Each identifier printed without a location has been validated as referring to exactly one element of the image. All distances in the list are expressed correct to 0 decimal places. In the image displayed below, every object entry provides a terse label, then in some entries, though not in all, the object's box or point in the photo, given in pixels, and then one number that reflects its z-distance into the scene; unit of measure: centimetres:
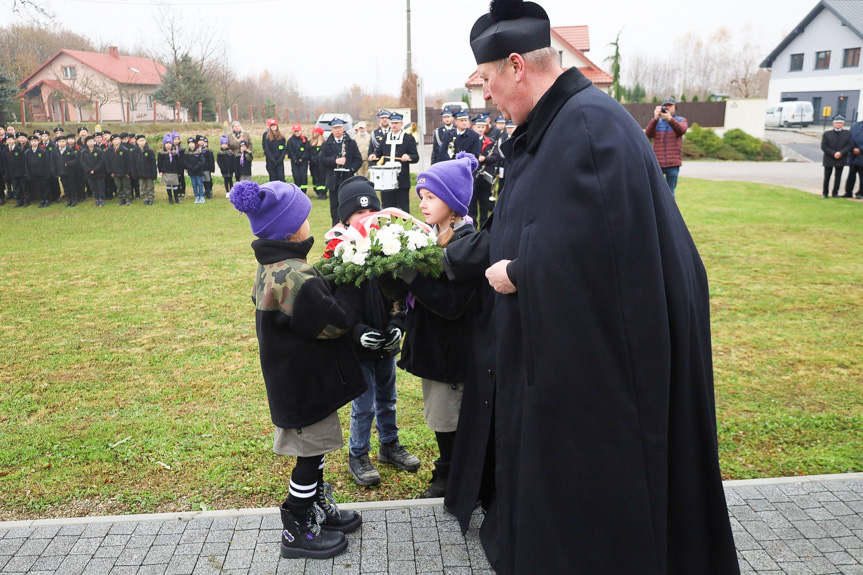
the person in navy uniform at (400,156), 1406
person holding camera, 1243
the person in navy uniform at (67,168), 1894
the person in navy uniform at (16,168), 1897
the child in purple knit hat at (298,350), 313
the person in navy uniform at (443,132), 1433
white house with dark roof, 5081
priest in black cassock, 222
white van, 4684
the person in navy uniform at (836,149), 1673
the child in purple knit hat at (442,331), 355
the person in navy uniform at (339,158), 1471
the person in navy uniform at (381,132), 1443
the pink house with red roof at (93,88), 4197
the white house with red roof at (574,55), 4625
